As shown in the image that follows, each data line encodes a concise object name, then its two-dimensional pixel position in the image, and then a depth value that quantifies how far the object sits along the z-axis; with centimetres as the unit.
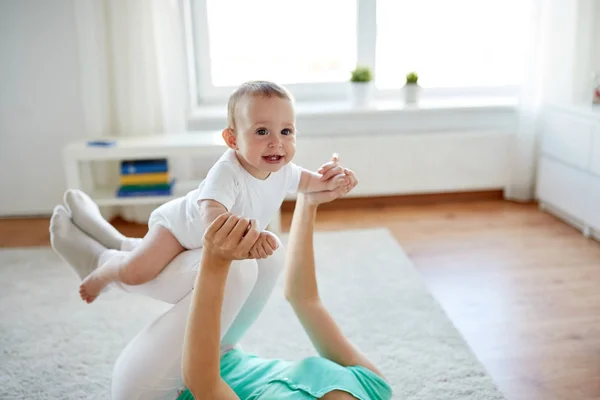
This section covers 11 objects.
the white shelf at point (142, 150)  289
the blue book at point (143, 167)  302
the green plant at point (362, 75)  338
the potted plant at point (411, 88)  346
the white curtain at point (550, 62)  320
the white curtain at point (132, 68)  306
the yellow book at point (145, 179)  302
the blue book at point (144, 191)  302
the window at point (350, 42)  353
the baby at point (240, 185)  129
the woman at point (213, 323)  101
